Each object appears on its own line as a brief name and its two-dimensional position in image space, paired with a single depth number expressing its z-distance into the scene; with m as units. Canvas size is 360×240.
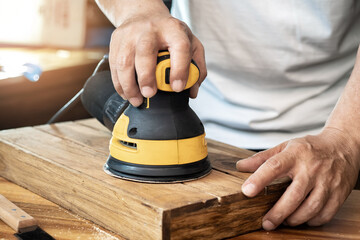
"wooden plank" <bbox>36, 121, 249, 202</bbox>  0.85
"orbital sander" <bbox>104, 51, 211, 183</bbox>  0.88
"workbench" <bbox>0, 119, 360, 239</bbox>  0.81
